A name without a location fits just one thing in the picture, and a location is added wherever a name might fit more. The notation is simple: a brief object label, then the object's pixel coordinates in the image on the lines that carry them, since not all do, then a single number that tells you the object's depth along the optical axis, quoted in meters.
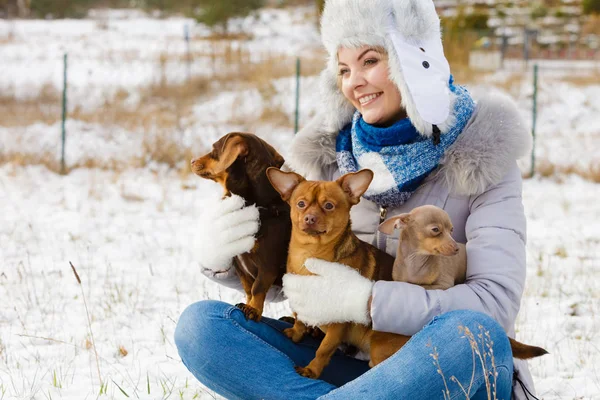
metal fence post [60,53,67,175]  10.89
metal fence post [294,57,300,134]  11.55
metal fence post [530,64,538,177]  11.44
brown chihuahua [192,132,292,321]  3.21
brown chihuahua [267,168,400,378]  3.00
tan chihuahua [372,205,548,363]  2.93
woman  2.78
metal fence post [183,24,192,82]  17.20
